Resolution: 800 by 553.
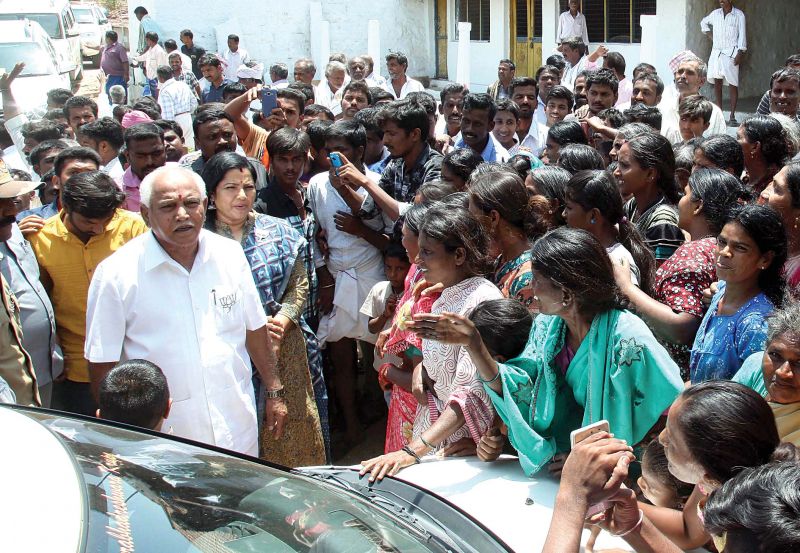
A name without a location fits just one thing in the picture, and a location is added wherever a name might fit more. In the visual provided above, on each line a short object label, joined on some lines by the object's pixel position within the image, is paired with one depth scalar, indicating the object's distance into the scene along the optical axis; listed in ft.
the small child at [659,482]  8.21
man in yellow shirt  13.60
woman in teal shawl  8.56
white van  41.45
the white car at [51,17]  62.45
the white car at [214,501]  5.81
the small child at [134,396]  9.89
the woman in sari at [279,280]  13.69
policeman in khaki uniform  11.90
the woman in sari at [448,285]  10.79
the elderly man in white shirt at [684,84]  22.68
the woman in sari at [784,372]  8.11
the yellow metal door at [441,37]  66.13
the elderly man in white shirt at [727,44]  38.01
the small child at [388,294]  15.28
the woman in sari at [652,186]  13.26
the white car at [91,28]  88.94
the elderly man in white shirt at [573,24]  46.17
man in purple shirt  61.46
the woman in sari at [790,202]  11.37
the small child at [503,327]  10.23
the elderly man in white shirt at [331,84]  35.60
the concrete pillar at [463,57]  50.42
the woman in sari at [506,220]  12.00
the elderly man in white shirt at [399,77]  35.45
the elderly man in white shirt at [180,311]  11.23
